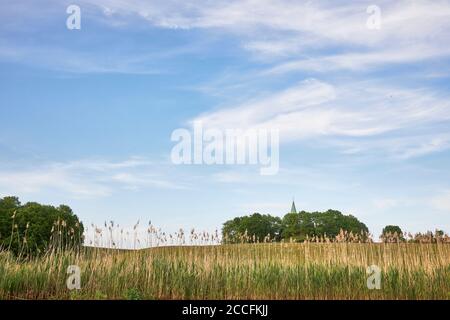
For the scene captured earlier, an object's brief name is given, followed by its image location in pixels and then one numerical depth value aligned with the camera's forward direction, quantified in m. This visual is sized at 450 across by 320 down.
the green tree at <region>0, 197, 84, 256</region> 34.81
